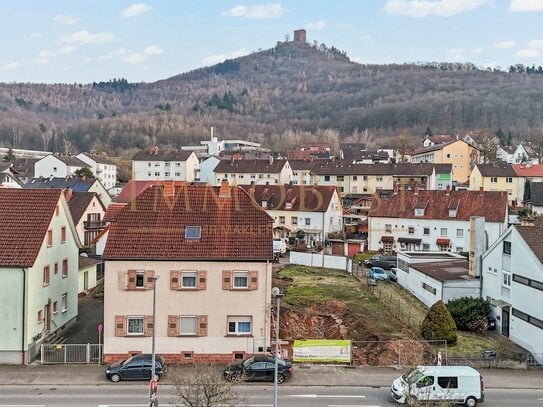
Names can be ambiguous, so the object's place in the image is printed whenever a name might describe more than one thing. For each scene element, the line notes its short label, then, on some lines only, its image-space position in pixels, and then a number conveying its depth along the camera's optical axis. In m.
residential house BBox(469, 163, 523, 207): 86.50
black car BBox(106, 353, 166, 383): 25.05
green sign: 27.86
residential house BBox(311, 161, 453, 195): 88.56
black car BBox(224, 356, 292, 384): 25.08
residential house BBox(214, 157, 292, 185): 98.00
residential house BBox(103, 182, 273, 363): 27.75
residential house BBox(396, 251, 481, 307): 37.16
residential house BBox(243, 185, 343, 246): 68.06
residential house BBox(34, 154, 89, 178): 110.88
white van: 22.25
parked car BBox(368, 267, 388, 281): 49.03
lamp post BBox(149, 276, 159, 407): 19.92
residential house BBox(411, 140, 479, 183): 107.81
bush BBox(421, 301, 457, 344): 29.97
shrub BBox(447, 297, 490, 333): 33.97
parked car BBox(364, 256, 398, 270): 54.06
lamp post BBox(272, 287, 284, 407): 19.55
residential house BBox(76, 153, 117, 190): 120.63
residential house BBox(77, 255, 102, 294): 41.22
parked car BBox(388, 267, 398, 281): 48.94
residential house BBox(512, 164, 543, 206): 86.56
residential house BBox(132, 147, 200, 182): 119.69
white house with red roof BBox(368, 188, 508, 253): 59.16
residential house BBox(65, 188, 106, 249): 56.75
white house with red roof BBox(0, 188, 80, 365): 27.55
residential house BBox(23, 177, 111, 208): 77.36
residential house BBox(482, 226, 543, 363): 29.84
